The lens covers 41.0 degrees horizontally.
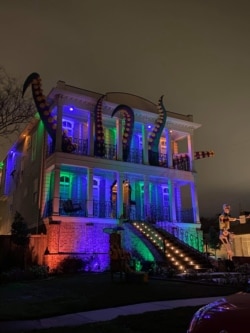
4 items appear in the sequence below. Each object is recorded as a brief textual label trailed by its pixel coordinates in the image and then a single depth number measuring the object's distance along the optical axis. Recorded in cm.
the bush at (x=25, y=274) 1390
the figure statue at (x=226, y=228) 1786
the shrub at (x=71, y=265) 1712
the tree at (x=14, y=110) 1074
